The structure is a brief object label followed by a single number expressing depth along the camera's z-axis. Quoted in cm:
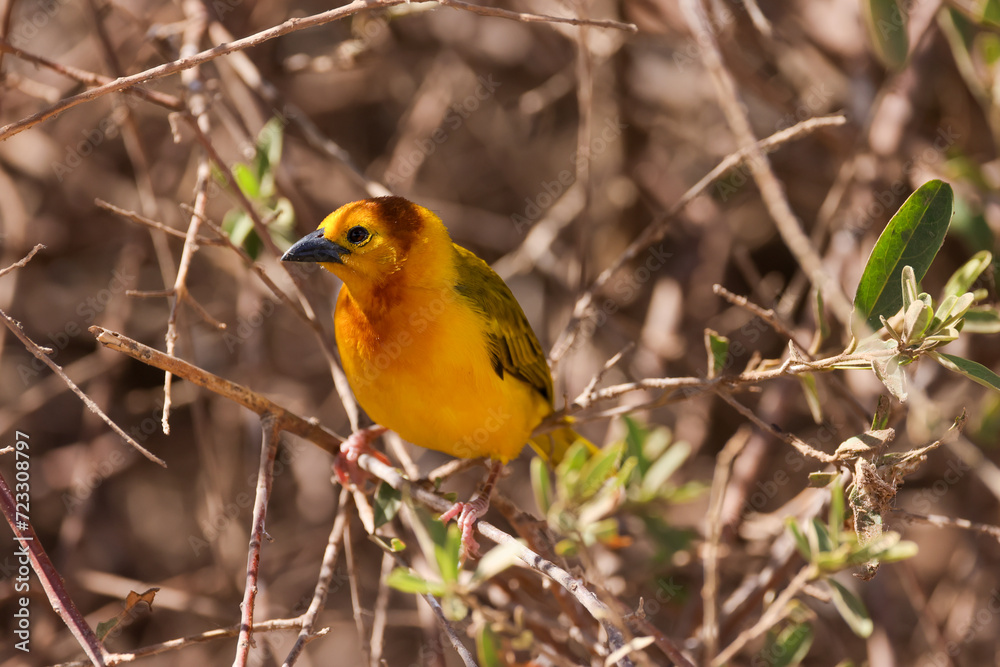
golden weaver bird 577
